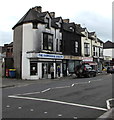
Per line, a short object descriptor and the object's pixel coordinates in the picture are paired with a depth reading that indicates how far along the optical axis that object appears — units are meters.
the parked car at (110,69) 40.57
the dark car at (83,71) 28.50
